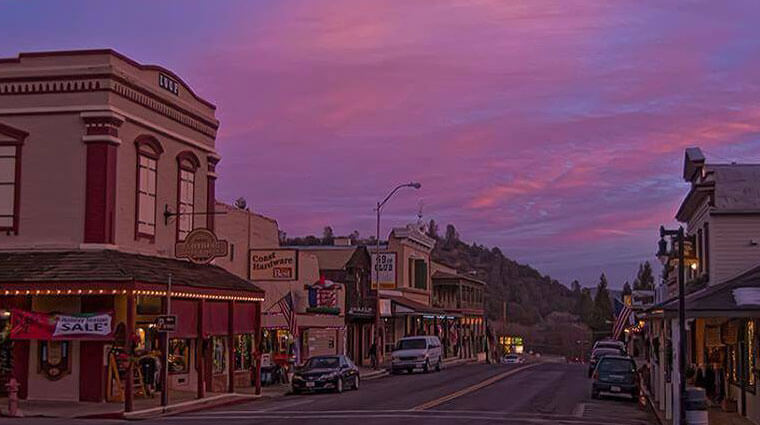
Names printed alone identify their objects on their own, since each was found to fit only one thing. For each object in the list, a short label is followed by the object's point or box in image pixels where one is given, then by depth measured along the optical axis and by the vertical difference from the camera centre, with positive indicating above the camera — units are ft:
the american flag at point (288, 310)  140.56 -2.26
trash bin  68.90 -7.60
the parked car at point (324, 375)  122.21 -9.91
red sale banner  95.40 -3.26
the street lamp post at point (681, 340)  71.97 -3.14
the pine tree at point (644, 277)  430.16 +8.94
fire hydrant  86.43 -9.17
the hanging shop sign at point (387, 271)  211.82 +5.02
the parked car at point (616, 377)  114.73 -9.16
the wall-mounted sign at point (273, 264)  135.53 +4.05
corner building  97.60 +7.20
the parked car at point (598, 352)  167.22 -9.55
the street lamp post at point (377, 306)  184.82 -2.14
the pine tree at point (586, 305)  531.91 -4.83
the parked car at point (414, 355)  178.09 -10.63
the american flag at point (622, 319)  154.71 -3.42
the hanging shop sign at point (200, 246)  111.45 +5.21
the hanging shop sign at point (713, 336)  107.34 -4.14
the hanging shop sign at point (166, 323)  94.48 -2.85
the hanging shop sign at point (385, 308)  209.24 -2.74
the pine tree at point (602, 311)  391.96 -5.96
